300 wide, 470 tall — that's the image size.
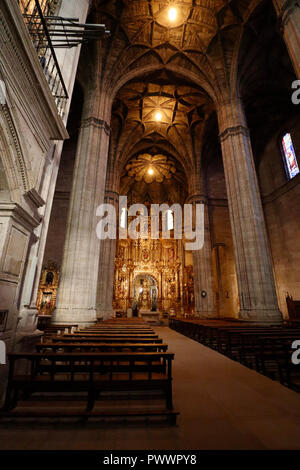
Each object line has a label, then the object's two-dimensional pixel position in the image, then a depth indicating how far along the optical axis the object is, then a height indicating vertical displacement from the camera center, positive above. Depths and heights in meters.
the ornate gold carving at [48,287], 16.27 +1.80
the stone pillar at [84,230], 8.70 +3.44
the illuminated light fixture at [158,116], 19.29 +16.23
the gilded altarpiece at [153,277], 22.61 +3.83
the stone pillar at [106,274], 15.73 +2.85
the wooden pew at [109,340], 3.87 -0.43
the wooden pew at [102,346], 3.26 -0.46
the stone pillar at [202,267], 17.05 +3.70
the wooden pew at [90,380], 2.63 -0.76
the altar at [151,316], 19.56 -0.13
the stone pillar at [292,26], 7.32 +9.14
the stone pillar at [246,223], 10.09 +4.43
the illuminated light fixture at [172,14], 12.77 +16.30
